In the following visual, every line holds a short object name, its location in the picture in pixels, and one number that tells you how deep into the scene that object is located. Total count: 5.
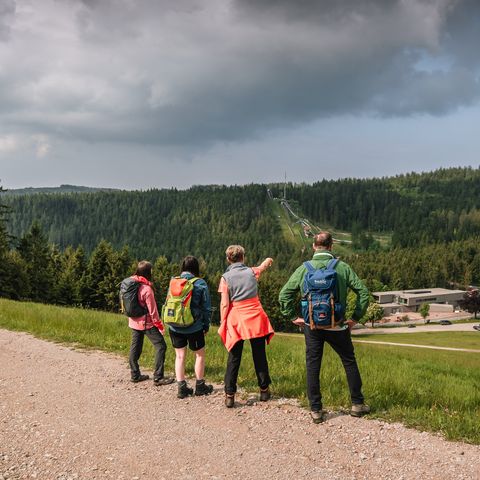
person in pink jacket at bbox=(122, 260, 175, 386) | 9.36
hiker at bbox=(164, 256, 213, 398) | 8.28
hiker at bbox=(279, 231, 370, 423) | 6.88
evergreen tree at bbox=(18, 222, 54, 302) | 49.28
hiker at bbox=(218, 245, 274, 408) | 7.75
